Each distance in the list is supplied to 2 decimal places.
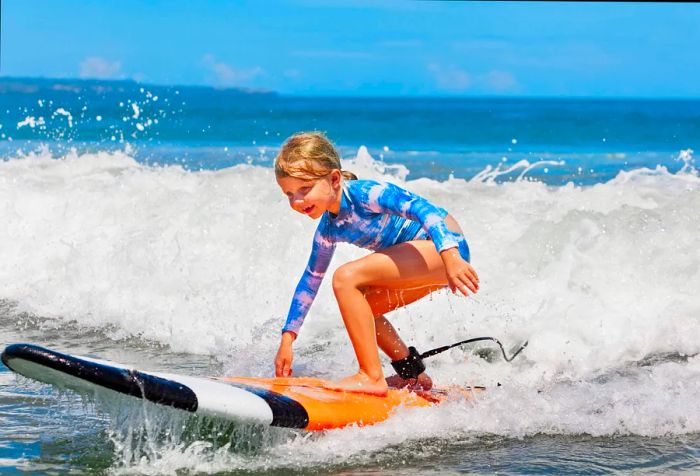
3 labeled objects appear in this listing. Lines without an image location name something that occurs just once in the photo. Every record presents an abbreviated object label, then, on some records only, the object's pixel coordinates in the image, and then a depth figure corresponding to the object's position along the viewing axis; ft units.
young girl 26.86
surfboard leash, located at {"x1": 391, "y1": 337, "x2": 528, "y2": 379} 30.32
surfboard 22.68
